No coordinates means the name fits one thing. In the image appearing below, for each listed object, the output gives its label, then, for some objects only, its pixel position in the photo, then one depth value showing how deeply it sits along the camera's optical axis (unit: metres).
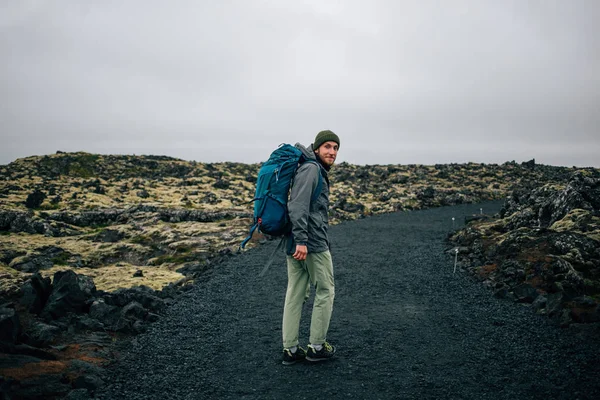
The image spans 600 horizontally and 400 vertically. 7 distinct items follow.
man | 5.63
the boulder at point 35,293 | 7.48
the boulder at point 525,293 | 8.77
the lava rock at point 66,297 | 7.44
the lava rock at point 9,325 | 5.56
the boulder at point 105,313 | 7.48
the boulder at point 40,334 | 6.00
